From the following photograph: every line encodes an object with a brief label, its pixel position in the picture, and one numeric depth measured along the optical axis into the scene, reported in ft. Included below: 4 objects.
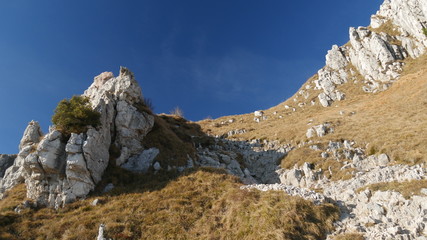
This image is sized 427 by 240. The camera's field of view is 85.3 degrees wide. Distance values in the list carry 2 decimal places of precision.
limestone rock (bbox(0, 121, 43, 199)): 83.46
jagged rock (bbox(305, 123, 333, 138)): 127.85
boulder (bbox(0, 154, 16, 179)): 99.67
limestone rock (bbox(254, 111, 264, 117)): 231.09
